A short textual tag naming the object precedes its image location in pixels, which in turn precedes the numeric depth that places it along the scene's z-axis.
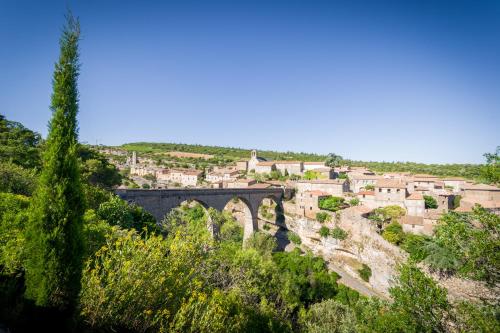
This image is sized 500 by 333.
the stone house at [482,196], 35.20
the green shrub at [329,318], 14.69
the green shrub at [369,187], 47.77
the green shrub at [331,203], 39.57
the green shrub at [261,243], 29.39
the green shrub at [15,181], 15.25
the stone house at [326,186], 45.28
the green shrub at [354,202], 41.34
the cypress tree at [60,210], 5.07
